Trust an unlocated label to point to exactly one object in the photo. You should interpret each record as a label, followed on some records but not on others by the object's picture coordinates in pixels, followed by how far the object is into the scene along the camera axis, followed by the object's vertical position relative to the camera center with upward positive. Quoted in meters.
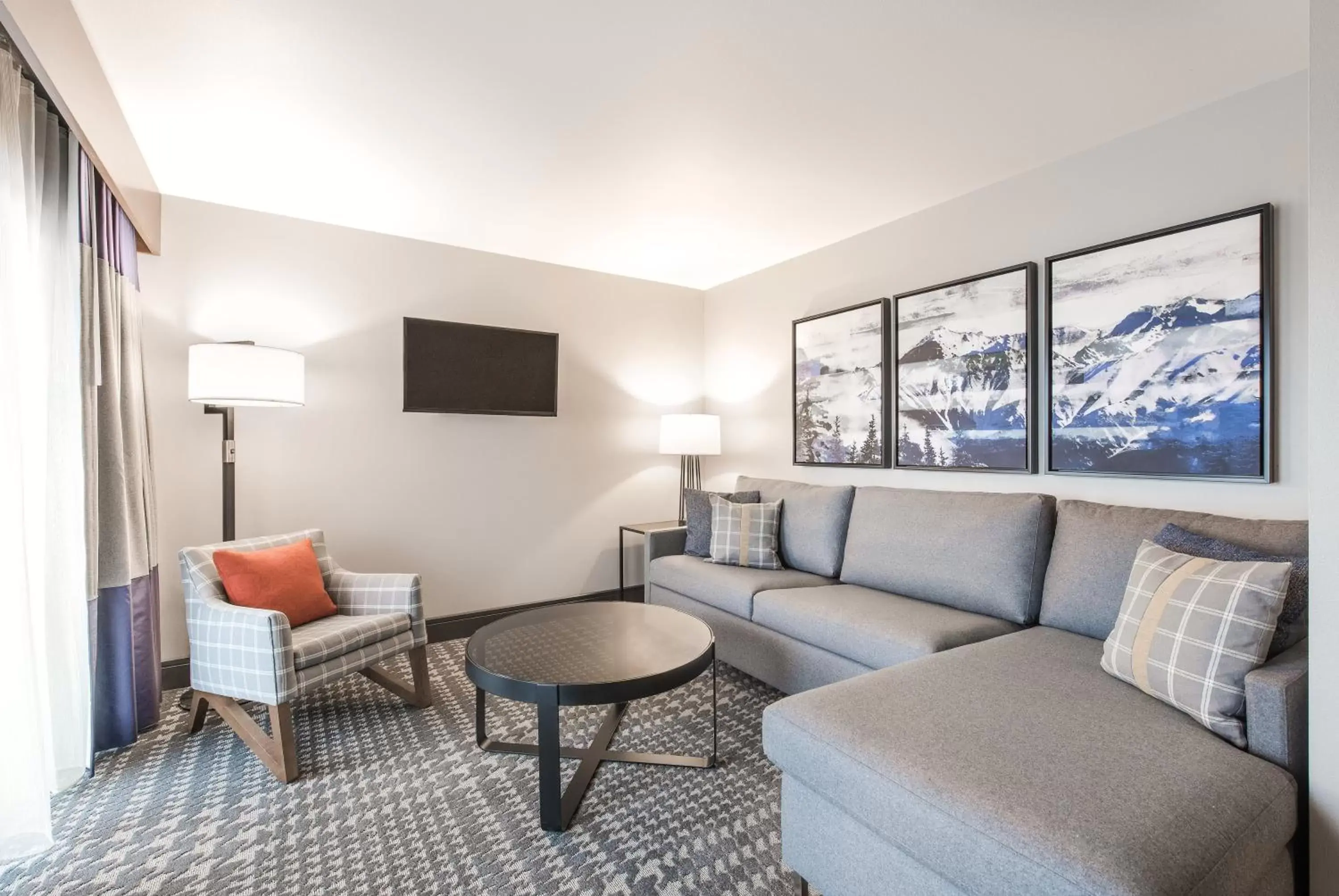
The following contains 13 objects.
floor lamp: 2.55 +0.33
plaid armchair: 2.15 -0.74
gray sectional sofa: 1.09 -0.68
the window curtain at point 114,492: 2.21 -0.15
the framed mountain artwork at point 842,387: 3.42 +0.35
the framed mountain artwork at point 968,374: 2.75 +0.34
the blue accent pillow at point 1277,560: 1.56 -0.34
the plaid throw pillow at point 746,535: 3.34 -0.50
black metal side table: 3.90 -0.54
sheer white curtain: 1.61 -0.07
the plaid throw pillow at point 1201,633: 1.43 -0.49
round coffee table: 1.86 -0.73
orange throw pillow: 2.43 -0.53
